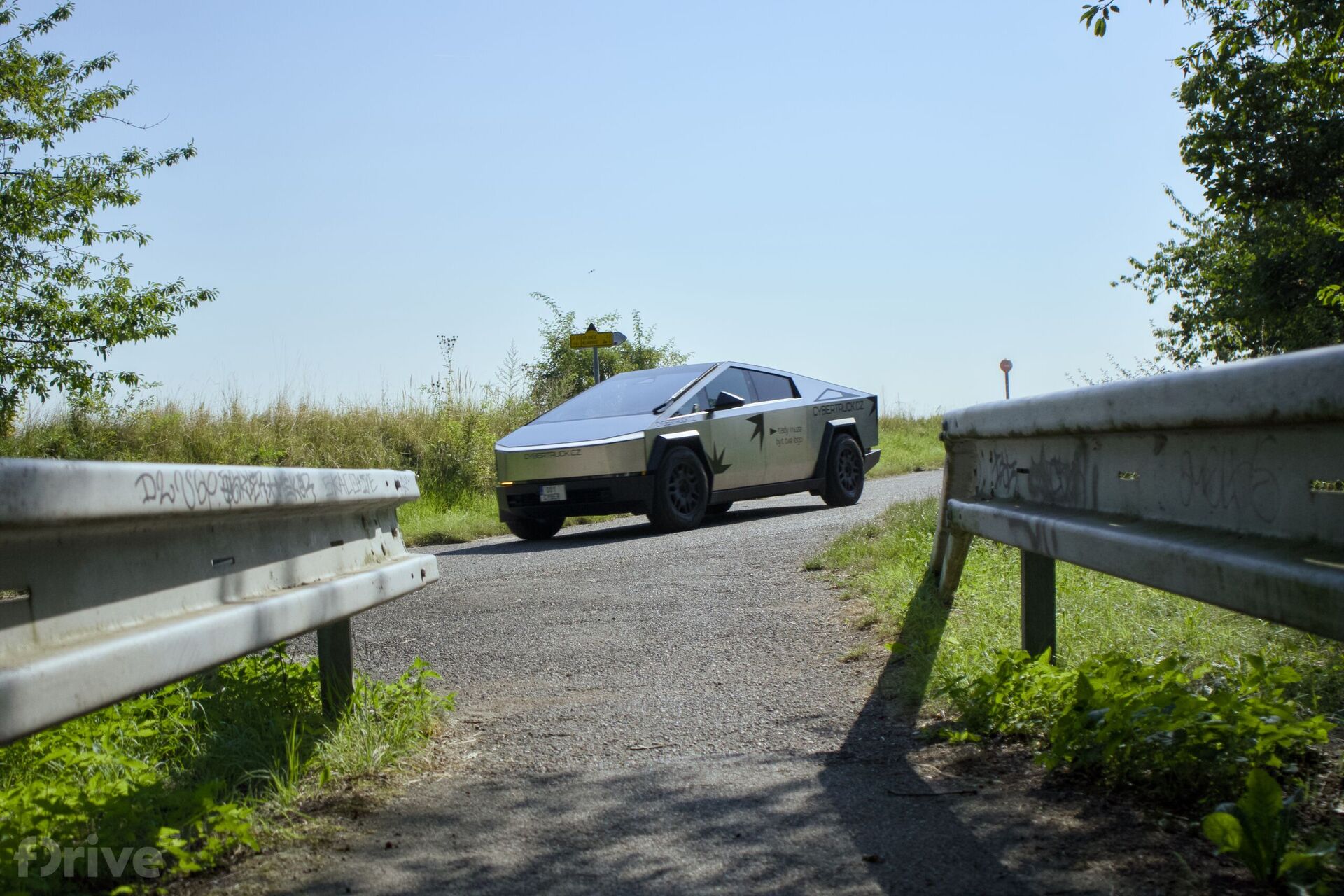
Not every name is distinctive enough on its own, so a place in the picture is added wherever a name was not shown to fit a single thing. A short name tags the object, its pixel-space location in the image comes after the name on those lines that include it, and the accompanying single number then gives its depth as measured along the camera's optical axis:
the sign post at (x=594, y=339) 17.56
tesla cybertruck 10.77
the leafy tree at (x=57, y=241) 15.04
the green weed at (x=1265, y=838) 2.13
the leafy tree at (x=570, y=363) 22.20
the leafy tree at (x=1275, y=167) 16.97
